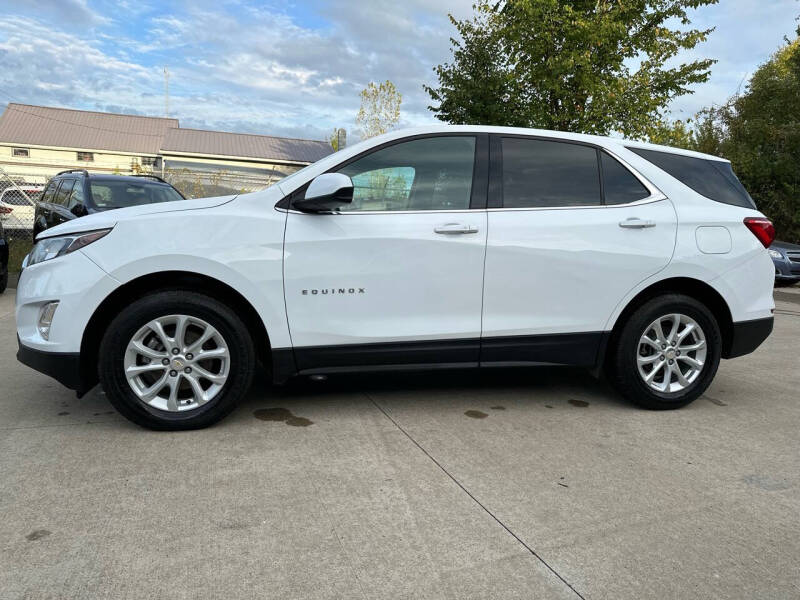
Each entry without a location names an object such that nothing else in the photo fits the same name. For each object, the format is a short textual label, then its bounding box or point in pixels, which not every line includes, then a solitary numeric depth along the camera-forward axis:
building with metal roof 44.62
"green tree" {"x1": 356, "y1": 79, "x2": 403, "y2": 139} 27.77
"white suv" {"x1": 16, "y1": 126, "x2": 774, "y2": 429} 3.52
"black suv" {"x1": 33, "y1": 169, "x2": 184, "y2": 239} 8.37
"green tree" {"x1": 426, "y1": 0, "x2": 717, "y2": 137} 15.73
